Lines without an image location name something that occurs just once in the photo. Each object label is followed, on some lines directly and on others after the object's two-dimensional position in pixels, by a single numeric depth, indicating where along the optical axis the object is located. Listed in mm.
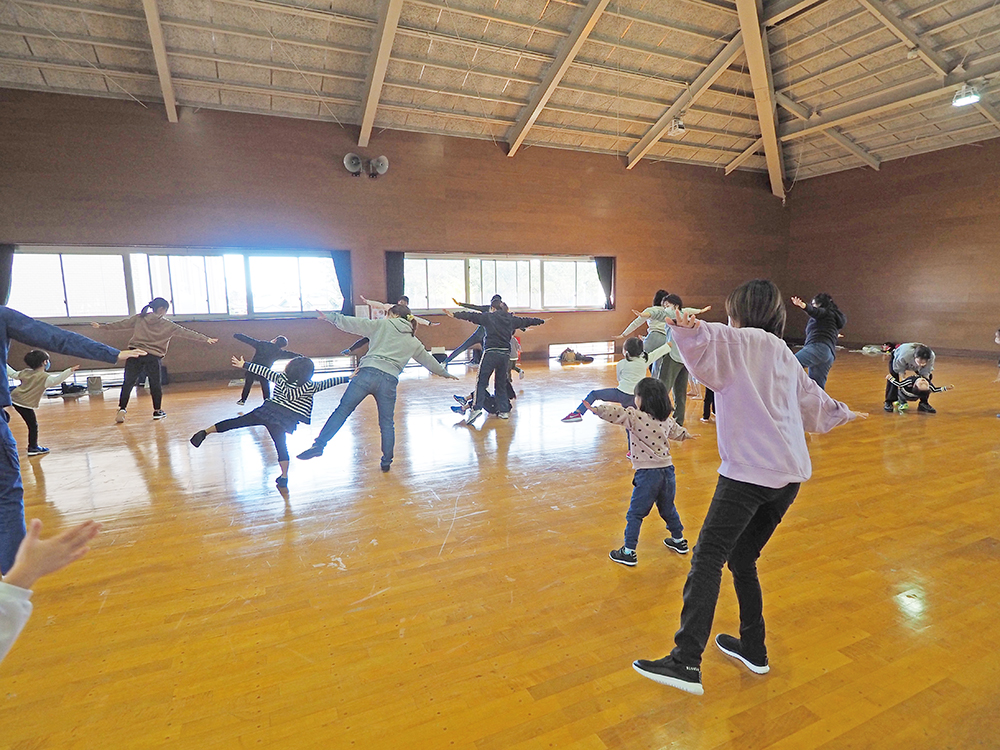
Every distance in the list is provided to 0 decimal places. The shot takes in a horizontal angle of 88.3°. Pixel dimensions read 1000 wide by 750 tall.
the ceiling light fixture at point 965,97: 8461
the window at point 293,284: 9664
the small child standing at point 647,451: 2607
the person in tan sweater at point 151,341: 5926
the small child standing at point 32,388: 4449
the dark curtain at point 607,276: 12562
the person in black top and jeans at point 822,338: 4949
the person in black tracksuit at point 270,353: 5730
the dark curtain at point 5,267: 7984
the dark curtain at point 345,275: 10051
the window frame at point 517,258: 10813
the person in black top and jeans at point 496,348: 5820
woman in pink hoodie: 1613
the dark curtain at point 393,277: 10422
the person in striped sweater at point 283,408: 3770
